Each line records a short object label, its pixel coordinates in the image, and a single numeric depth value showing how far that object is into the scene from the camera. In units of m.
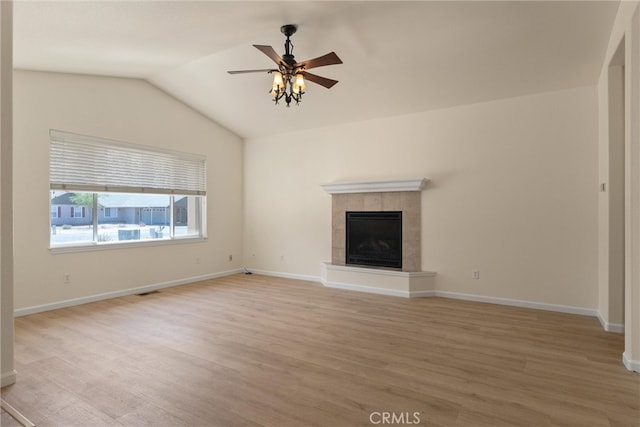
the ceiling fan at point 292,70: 3.07
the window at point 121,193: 4.44
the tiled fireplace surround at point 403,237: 4.94
